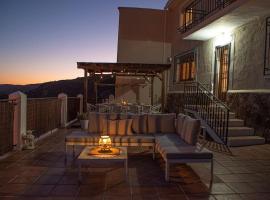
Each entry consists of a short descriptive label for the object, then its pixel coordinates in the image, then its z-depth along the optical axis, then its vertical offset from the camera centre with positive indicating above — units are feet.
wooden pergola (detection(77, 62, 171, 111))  29.43 +4.25
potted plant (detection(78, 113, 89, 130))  25.74 -3.15
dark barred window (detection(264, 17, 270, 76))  18.35 +4.57
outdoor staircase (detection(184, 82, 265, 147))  17.85 -2.61
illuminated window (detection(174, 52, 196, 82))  31.37 +4.98
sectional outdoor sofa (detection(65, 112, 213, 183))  10.96 -2.74
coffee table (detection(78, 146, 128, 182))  10.47 -3.23
